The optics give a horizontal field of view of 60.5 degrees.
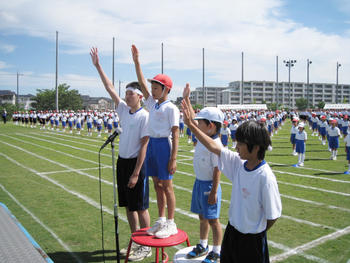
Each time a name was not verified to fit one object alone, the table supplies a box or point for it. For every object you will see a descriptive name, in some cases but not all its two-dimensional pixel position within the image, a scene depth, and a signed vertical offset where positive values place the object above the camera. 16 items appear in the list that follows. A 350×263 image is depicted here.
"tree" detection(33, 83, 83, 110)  66.31 +5.07
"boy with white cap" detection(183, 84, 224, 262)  3.22 -0.71
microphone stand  3.15 -1.04
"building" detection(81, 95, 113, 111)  118.28 +7.84
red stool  3.43 -1.40
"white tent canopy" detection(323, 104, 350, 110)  51.22 +2.94
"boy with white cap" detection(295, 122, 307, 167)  12.46 -0.83
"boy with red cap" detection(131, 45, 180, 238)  3.74 -0.29
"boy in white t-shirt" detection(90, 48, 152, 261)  3.86 -0.53
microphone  3.23 -0.14
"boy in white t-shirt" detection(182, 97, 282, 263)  2.27 -0.61
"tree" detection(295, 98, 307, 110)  102.12 +6.42
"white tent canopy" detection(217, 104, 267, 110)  54.56 +2.91
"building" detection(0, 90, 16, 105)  93.38 +7.49
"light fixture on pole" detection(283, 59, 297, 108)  60.00 +12.01
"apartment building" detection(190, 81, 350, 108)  126.75 +13.17
